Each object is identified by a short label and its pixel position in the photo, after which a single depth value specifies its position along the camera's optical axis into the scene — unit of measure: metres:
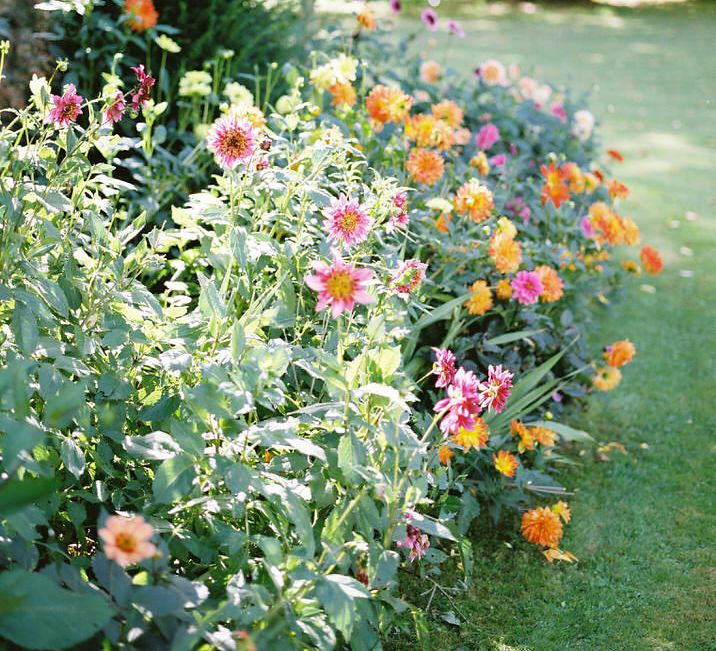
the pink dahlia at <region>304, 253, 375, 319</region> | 1.46
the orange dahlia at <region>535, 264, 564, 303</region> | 2.67
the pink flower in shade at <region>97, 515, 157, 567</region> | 1.19
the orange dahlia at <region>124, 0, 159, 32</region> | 3.02
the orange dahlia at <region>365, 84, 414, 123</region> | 2.76
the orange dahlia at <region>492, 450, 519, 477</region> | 2.19
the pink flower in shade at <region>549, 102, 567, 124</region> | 4.30
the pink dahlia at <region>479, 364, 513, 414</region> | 1.68
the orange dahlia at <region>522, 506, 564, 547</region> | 2.25
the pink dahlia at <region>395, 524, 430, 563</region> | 1.77
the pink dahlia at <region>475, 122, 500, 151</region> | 3.37
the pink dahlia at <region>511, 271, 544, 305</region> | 2.54
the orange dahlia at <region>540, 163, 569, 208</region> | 3.09
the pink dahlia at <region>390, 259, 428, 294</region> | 1.66
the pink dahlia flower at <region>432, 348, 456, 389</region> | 1.64
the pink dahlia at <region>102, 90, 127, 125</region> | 1.82
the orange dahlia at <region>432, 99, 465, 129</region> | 3.17
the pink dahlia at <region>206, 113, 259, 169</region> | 1.79
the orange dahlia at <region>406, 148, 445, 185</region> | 2.66
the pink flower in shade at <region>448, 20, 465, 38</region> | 3.93
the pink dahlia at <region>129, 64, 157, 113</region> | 1.81
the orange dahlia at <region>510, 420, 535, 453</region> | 2.34
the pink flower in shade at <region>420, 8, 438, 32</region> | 3.68
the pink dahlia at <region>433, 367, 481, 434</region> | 1.48
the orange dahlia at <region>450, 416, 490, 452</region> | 1.72
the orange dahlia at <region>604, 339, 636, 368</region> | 2.82
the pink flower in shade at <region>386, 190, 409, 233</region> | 1.86
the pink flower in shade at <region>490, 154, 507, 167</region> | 3.27
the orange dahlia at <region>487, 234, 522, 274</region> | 2.54
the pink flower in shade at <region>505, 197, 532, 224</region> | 3.16
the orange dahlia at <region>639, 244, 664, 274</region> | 3.26
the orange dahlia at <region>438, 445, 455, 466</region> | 2.04
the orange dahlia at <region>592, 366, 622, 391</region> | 2.87
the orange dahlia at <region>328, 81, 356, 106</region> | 2.93
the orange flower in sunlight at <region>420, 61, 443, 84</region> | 3.90
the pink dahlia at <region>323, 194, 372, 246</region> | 1.71
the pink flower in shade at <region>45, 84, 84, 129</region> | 1.73
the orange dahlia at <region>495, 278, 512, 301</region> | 2.58
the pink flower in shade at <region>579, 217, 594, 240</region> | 3.04
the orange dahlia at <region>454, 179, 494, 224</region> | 2.55
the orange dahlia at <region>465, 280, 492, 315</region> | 2.50
